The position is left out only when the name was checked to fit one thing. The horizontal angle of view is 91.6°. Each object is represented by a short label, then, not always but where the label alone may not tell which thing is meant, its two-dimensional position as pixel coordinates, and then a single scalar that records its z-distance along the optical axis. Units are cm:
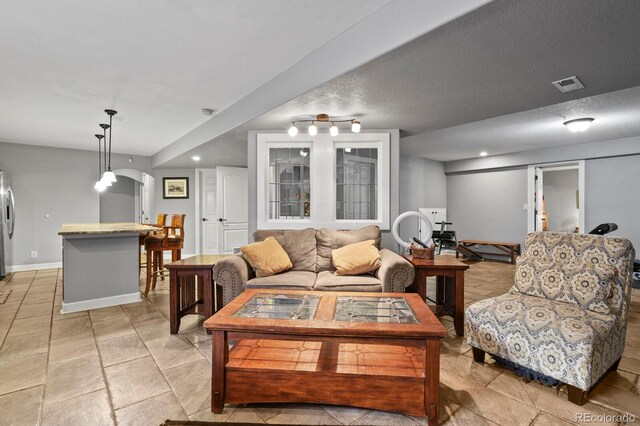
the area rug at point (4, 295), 376
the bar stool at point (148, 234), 411
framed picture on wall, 687
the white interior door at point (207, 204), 677
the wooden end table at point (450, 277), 278
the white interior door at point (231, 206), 595
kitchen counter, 335
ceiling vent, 238
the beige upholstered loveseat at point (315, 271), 270
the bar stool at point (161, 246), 408
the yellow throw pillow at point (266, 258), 291
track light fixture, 329
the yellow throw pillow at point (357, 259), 296
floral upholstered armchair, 174
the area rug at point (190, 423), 159
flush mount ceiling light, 387
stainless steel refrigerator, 488
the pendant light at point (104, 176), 430
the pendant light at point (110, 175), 416
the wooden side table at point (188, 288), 278
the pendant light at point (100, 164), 461
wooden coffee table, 161
